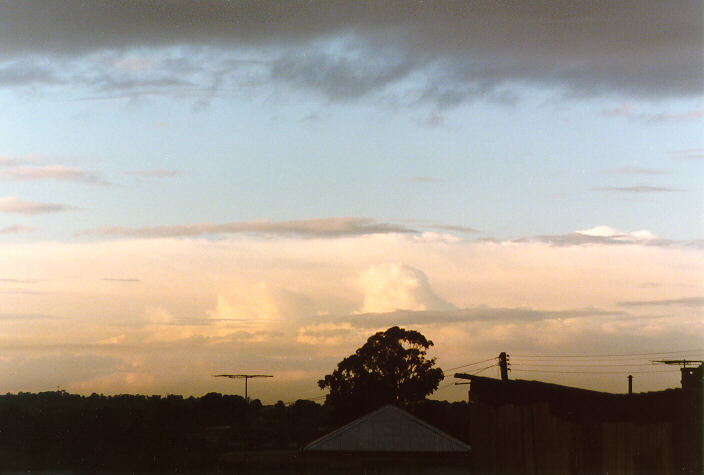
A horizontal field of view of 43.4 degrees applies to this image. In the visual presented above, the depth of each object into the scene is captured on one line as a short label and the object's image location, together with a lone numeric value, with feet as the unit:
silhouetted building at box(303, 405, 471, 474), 175.11
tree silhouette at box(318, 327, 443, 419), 243.60
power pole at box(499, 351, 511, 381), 173.93
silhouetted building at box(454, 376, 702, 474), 86.48
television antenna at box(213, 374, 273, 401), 255.95
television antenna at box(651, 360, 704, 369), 187.81
